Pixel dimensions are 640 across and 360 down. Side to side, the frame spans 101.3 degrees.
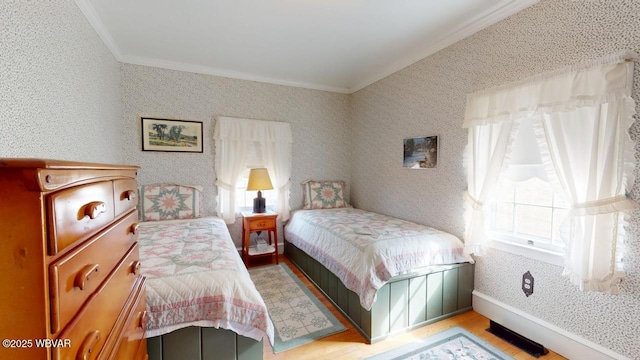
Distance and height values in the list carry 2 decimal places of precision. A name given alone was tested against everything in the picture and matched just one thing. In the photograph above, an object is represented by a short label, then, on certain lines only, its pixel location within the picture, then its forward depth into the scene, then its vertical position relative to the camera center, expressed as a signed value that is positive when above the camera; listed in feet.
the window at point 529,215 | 6.26 -1.22
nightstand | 10.96 -2.67
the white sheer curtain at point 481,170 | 6.93 -0.06
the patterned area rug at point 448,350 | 5.89 -4.26
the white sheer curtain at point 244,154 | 11.51 +0.51
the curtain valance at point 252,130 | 11.41 +1.57
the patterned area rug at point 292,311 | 6.62 -4.31
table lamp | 11.11 -0.77
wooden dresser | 1.59 -0.69
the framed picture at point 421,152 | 9.07 +0.53
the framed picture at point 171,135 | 10.59 +1.19
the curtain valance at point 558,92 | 5.01 +1.73
